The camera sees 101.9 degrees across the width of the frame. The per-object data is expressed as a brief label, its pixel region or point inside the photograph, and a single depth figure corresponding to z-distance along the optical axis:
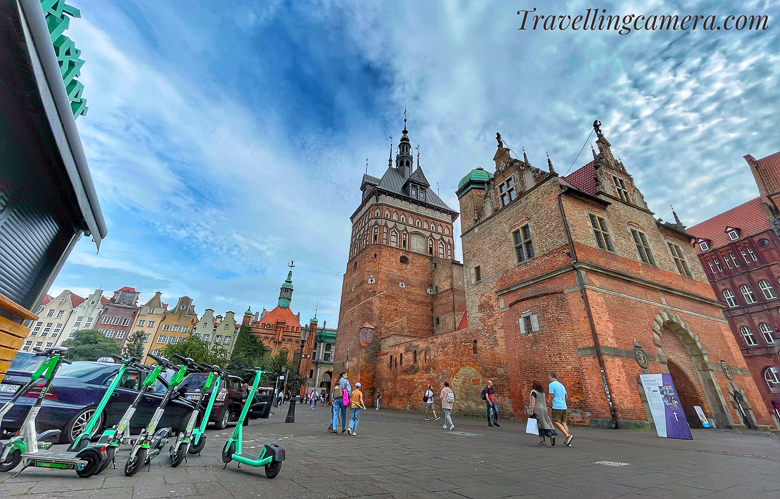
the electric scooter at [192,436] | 3.89
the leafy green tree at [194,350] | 31.55
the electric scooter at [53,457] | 3.01
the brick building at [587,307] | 11.36
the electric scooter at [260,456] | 3.46
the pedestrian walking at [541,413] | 7.20
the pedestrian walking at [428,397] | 15.66
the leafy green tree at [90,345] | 39.39
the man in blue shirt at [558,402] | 7.36
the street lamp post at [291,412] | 11.63
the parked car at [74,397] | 4.79
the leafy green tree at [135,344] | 43.97
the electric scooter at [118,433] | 3.34
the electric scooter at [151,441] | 3.33
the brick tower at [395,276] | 27.12
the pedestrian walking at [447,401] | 11.01
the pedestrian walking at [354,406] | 8.36
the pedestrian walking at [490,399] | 11.91
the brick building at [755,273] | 28.28
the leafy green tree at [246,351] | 39.50
